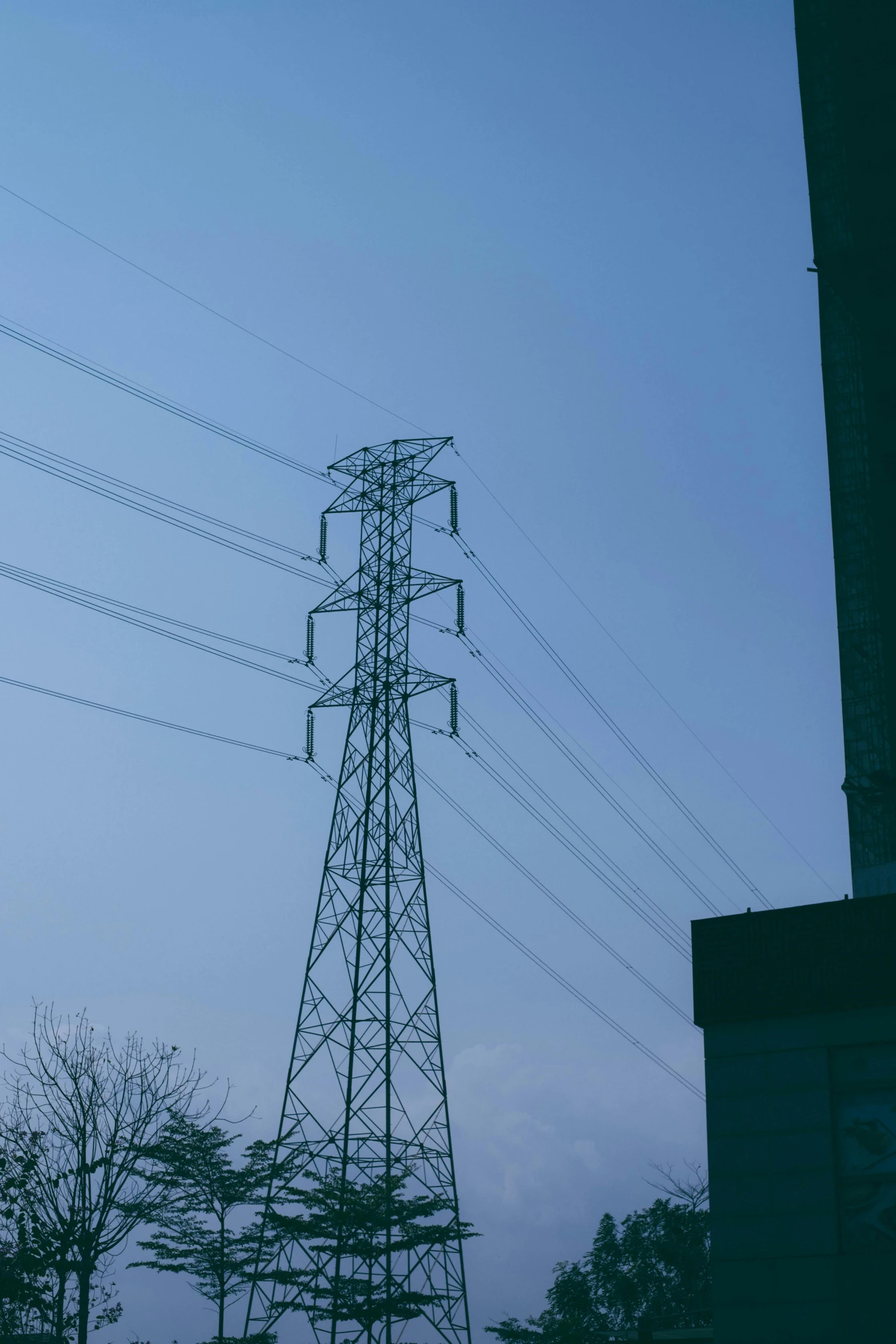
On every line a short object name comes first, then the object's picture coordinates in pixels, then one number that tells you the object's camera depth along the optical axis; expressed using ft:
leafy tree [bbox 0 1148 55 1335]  112.78
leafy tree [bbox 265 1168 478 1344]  125.59
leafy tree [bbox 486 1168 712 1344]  245.24
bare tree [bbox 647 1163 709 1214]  256.73
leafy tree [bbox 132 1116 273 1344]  174.09
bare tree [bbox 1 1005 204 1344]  115.55
